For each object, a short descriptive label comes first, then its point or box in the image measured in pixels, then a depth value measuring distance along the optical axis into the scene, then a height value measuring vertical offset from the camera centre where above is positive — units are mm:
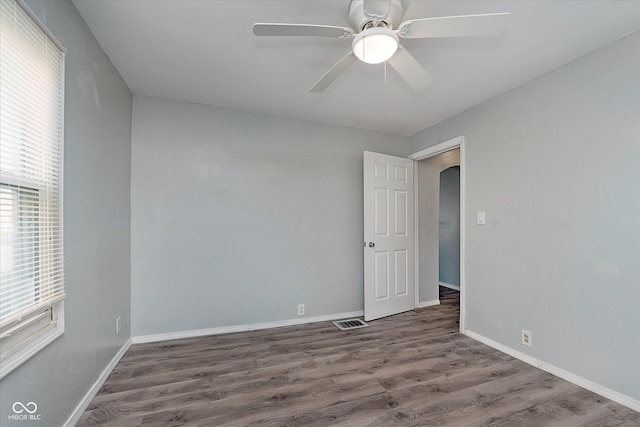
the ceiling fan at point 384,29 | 1297 +918
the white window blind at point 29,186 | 1135 +148
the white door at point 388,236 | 3369 -244
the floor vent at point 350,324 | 3115 -1234
